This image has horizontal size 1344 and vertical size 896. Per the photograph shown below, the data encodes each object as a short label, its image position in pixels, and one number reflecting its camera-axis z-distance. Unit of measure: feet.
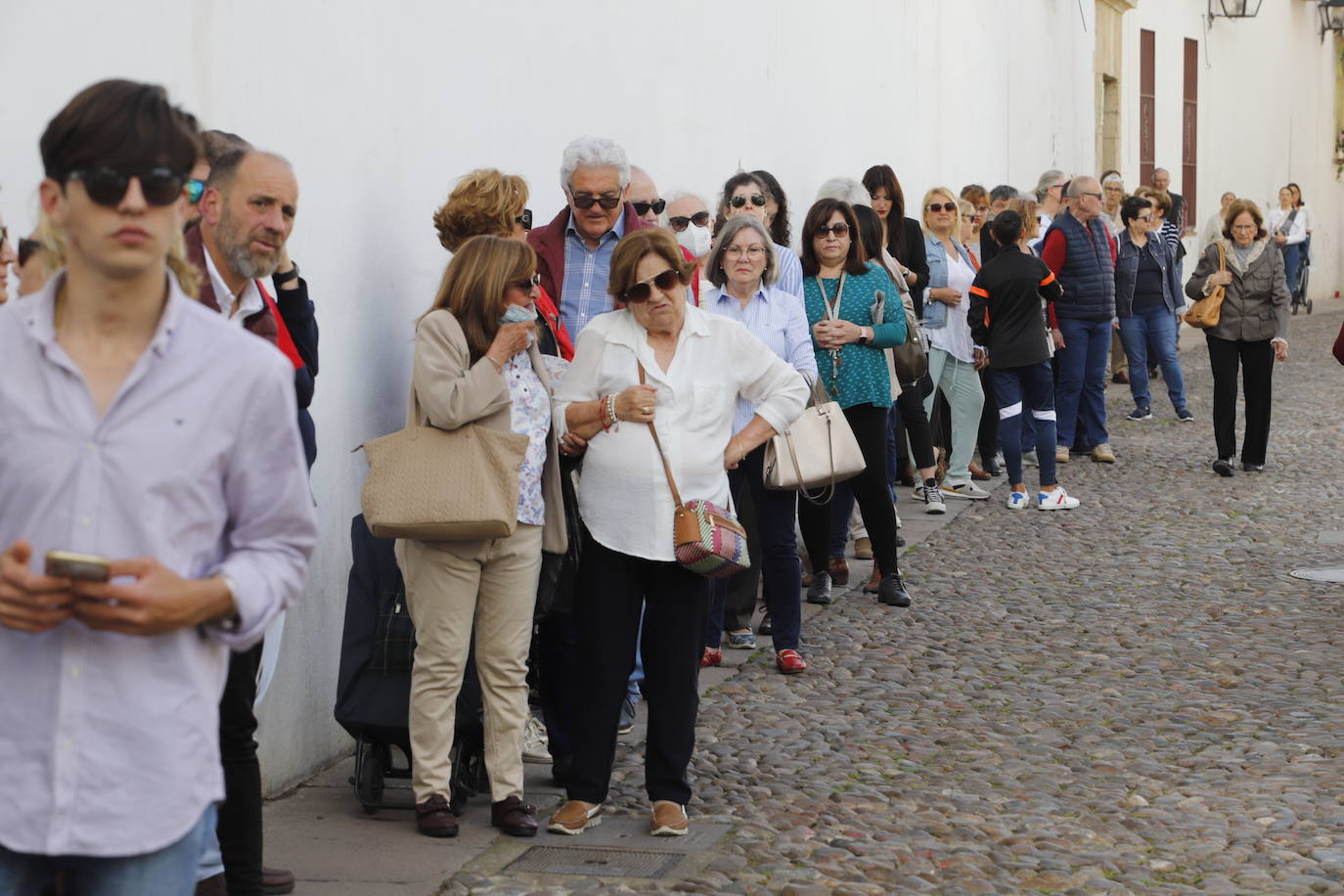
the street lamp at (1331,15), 120.57
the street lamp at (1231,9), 99.66
